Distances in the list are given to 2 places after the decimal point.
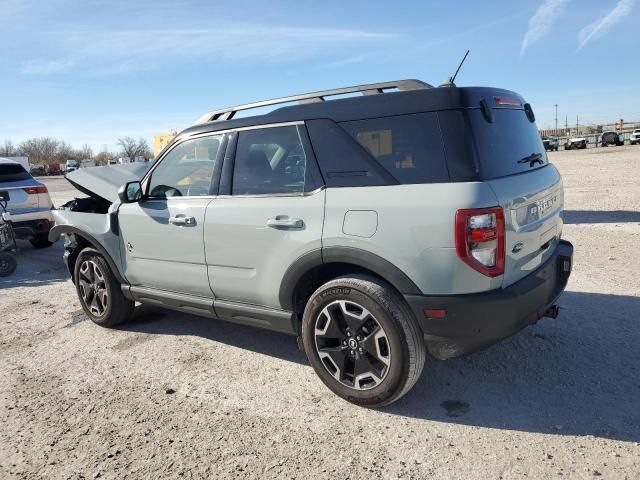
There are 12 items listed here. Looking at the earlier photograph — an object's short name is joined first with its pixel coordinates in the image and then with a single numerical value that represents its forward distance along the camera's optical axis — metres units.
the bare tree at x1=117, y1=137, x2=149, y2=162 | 100.61
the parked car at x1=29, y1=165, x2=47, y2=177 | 68.91
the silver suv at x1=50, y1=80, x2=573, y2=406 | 2.70
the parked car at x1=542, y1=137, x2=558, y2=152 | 50.26
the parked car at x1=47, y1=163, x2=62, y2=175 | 70.16
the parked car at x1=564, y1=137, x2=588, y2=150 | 50.03
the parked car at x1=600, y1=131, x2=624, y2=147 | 47.59
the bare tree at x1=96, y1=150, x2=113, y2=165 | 94.07
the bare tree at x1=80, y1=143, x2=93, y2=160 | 99.44
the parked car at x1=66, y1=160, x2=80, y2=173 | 67.78
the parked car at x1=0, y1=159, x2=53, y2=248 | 8.52
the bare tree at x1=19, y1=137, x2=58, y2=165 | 90.32
